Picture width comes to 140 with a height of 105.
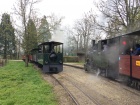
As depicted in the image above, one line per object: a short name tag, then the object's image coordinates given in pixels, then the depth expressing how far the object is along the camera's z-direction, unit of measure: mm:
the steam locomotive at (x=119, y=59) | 6151
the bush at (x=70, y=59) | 27124
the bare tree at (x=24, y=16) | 16234
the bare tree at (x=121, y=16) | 12608
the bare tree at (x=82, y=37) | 26913
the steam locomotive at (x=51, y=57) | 11542
